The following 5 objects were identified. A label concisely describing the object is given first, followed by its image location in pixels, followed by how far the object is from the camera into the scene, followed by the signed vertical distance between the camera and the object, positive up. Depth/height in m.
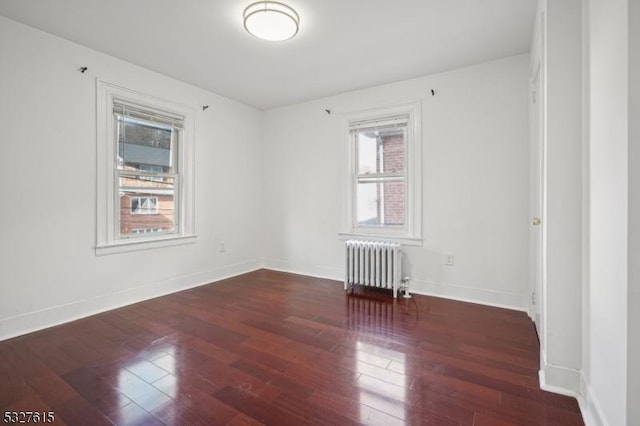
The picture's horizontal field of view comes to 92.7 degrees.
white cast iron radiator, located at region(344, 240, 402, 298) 3.51 -0.61
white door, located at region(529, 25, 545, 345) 2.33 +0.36
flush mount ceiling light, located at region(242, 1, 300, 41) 2.26 +1.47
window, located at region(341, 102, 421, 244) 3.66 +0.50
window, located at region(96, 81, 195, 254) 3.07 +0.46
